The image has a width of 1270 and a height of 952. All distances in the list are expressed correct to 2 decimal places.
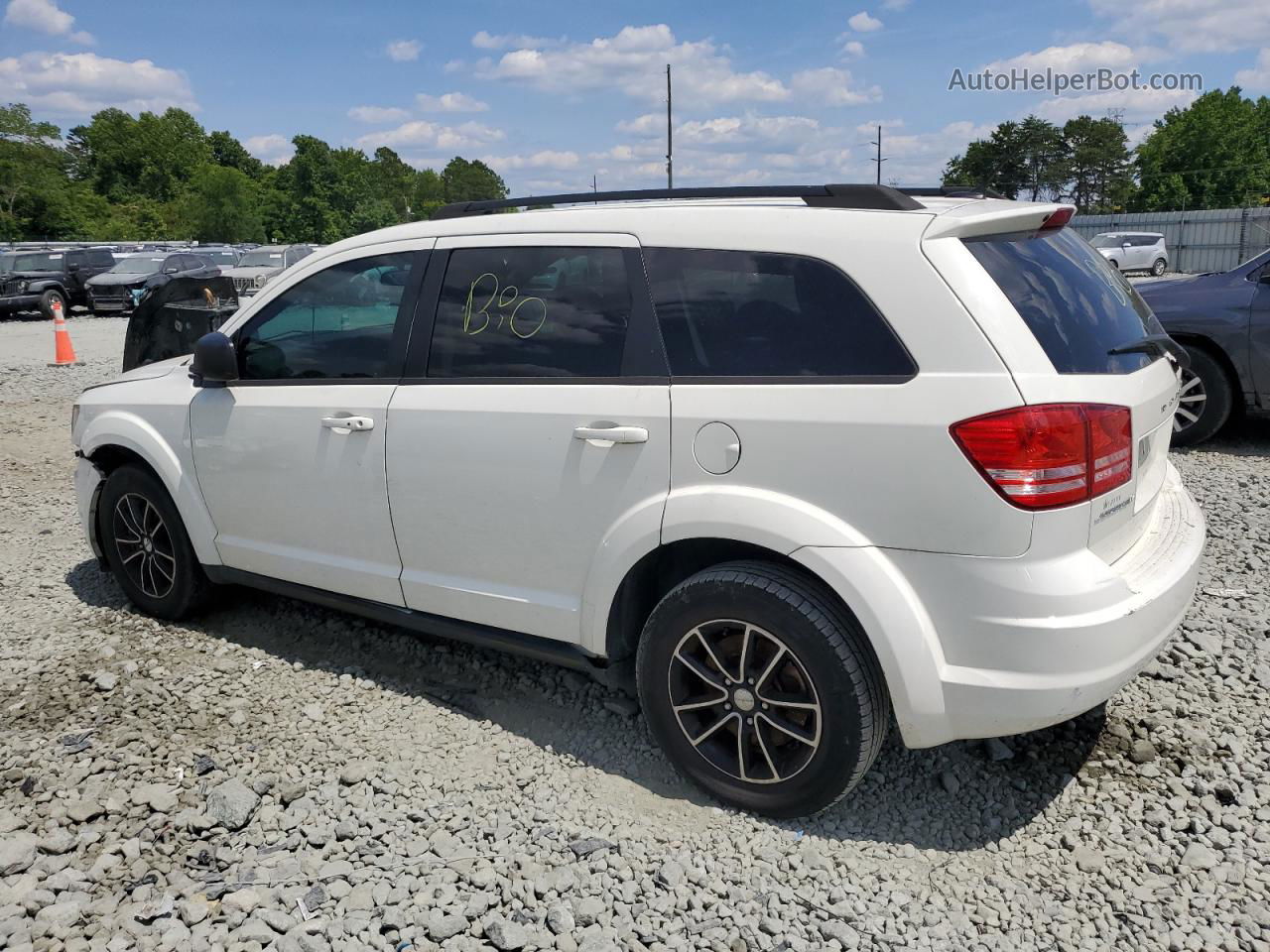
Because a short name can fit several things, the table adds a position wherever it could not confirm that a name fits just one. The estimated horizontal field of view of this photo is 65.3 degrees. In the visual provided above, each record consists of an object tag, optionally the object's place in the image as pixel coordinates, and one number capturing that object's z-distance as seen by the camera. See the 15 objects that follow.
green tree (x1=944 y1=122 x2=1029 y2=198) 83.00
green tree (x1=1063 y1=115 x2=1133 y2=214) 80.25
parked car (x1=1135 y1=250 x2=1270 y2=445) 7.27
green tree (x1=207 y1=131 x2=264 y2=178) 125.69
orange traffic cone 15.12
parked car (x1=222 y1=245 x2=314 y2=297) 25.45
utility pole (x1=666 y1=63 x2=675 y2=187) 44.64
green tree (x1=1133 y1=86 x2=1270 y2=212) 65.44
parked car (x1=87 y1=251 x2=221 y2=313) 26.03
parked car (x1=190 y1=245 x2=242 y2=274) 31.00
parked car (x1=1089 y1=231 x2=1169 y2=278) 32.94
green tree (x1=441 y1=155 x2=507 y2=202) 141.75
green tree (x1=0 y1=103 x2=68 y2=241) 65.38
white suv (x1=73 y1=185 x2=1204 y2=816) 2.67
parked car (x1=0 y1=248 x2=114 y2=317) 25.53
